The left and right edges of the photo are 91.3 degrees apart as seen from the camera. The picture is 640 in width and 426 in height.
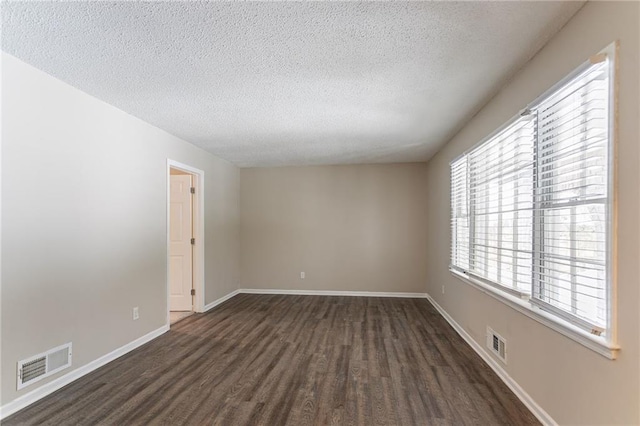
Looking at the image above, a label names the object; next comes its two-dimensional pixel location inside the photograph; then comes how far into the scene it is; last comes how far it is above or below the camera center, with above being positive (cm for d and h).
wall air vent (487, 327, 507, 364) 255 -113
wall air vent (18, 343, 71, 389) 220 -115
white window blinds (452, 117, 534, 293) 229 +4
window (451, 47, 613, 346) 156 +7
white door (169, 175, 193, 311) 471 -51
